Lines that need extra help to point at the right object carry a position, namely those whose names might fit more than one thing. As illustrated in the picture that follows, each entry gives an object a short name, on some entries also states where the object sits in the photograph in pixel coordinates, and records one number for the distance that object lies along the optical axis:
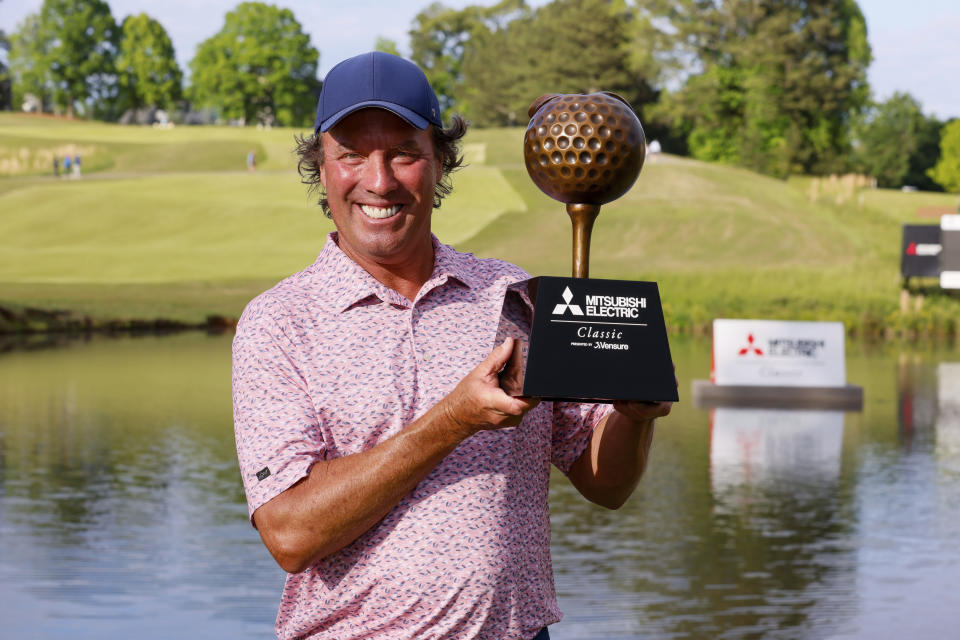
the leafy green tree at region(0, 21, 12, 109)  100.38
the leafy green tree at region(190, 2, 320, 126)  98.94
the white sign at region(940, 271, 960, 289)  29.64
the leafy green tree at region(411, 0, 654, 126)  85.19
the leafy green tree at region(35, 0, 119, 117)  103.62
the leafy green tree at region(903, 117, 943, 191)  90.50
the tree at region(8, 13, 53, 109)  104.06
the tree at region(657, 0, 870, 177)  76.12
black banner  33.84
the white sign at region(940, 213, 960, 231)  30.50
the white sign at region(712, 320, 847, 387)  19.33
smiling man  2.64
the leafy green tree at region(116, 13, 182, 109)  102.06
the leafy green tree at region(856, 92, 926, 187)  87.12
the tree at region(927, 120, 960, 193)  86.31
